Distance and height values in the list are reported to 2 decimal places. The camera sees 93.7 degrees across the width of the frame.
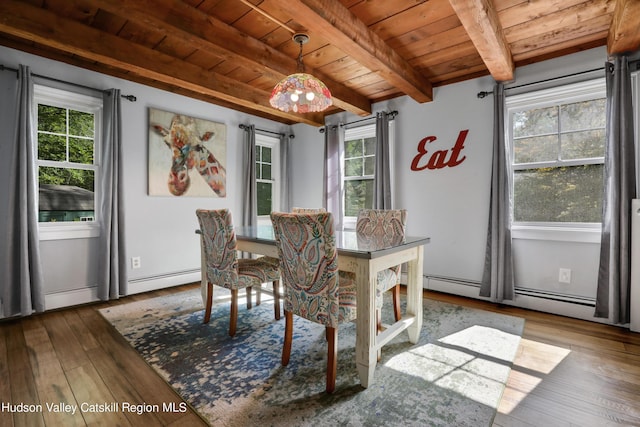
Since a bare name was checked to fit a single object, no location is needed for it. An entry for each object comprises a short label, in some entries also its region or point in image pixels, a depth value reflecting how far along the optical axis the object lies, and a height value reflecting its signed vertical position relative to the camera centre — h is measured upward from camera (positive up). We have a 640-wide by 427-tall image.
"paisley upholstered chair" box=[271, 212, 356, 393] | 1.55 -0.36
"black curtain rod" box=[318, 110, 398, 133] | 3.82 +1.20
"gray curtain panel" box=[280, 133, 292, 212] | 4.89 +0.56
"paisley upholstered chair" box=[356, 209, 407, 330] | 2.01 -0.20
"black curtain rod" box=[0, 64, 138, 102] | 2.59 +1.18
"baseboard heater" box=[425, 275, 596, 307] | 2.71 -0.83
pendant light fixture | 2.07 +0.81
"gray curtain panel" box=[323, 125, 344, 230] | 4.27 +0.44
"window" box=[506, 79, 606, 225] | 2.69 +0.54
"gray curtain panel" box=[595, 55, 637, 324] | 2.38 +0.18
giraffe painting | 3.52 +0.64
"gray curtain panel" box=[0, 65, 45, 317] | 2.55 -0.14
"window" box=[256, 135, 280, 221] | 4.74 +0.54
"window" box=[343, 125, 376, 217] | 4.16 +0.57
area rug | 1.46 -0.99
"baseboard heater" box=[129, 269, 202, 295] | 3.37 -0.90
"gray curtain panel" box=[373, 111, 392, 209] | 3.72 +0.50
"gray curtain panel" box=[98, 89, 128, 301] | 3.04 -0.02
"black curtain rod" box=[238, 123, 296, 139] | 4.30 +1.18
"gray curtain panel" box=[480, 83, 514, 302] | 2.95 -0.06
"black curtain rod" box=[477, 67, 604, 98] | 2.62 +1.22
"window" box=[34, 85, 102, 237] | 2.87 +0.50
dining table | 1.63 -0.42
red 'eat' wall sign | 3.35 +0.60
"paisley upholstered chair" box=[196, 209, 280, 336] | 2.25 -0.49
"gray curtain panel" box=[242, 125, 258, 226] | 4.30 +0.39
